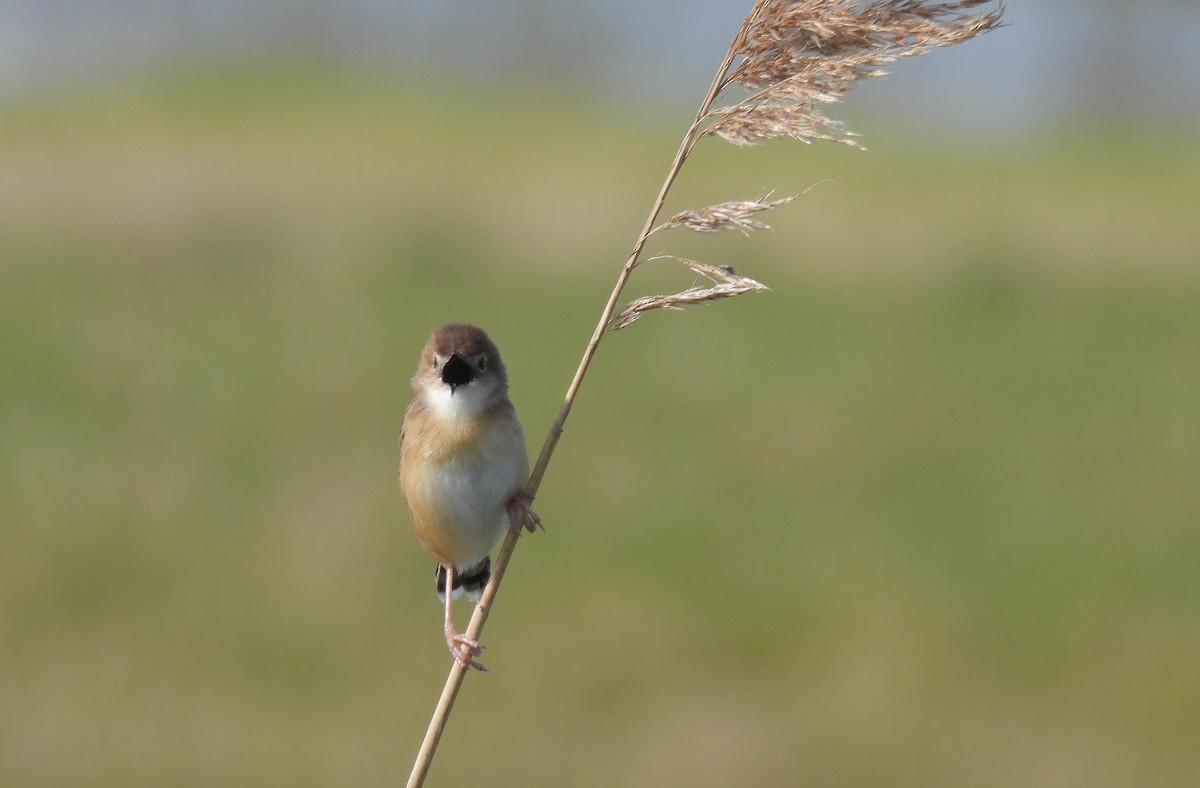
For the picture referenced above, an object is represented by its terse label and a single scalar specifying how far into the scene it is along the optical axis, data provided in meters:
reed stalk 5.24
